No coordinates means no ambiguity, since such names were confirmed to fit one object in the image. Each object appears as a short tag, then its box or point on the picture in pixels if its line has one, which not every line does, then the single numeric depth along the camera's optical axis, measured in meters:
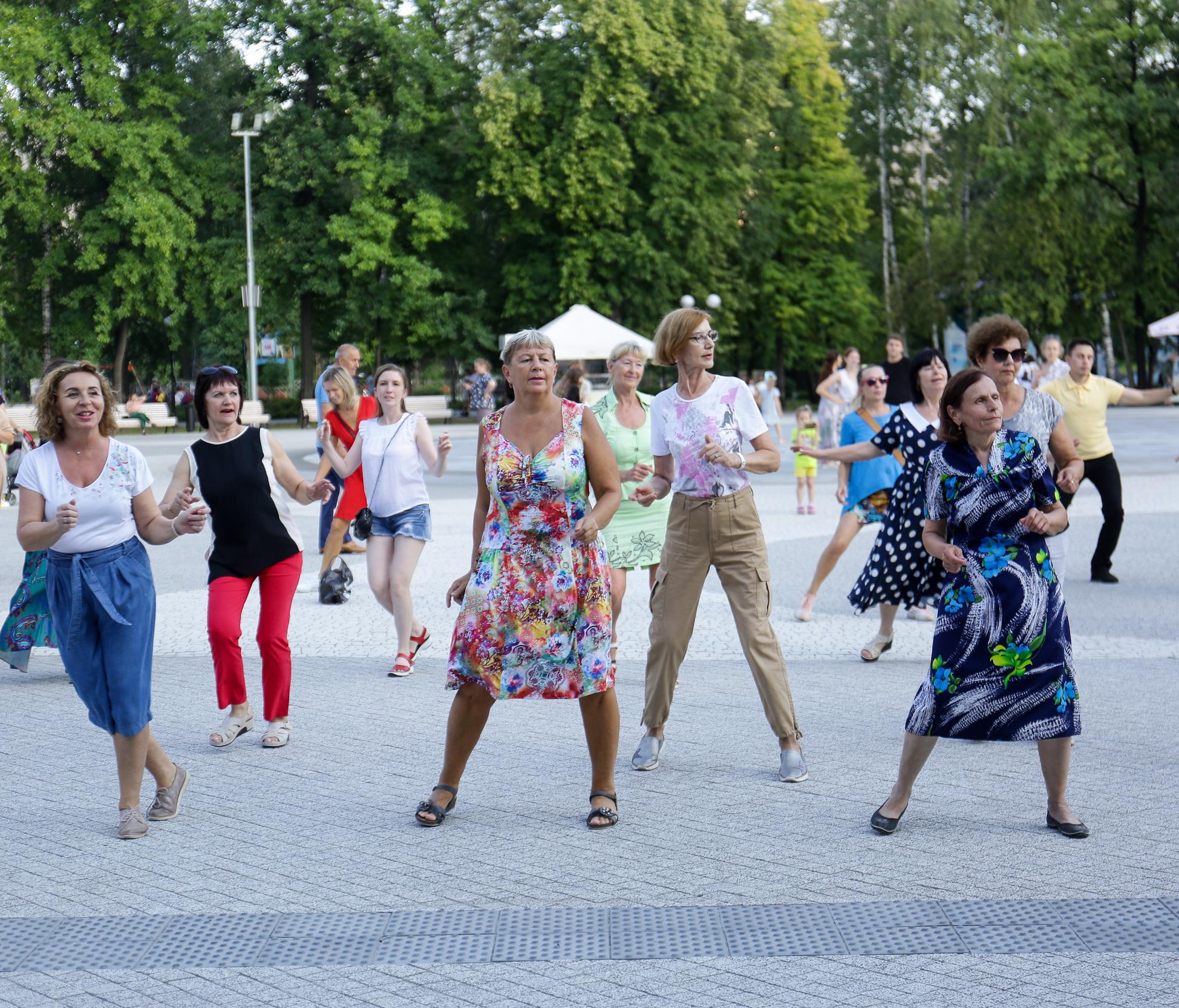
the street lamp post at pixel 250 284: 43.31
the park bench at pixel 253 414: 39.65
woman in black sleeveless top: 6.95
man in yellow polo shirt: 11.56
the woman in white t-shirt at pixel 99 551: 5.61
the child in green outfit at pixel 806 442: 17.55
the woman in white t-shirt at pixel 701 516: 6.39
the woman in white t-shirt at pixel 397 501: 8.90
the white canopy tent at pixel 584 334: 29.73
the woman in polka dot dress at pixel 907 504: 7.64
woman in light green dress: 8.20
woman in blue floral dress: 5.33
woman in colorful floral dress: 5.55
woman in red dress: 11.45
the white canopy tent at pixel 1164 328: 35.91
